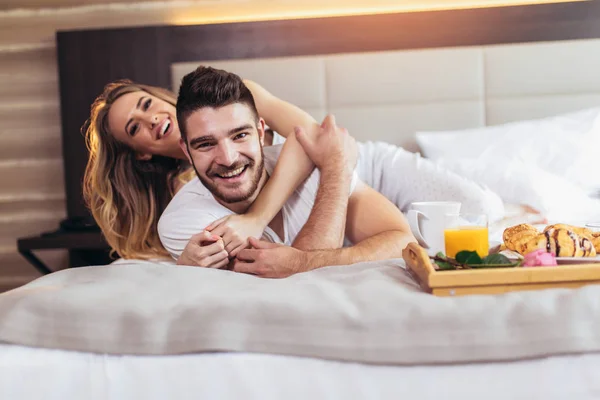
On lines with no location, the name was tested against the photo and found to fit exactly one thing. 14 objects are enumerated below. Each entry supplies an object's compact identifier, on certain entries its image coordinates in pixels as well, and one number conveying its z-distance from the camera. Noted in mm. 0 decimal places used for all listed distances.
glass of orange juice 1413
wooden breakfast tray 1232
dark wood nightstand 2877
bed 1107
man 1838
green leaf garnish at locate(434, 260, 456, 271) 1315
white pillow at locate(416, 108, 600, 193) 2627
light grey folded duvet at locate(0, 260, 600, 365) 1117
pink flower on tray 1299
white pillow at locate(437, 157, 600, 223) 2318
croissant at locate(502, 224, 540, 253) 1487
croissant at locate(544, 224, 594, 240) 1507
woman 2430
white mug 1520
